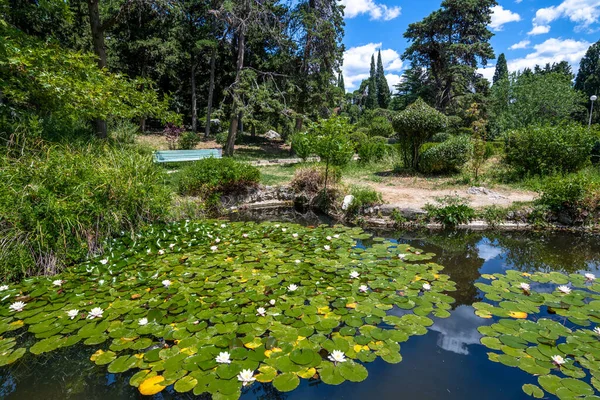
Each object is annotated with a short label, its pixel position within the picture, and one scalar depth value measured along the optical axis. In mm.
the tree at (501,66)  39188
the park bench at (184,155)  9914
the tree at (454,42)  22062
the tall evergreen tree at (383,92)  41094
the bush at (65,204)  3381
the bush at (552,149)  8031
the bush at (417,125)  9434
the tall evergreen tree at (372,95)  40219
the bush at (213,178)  6730
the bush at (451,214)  6062
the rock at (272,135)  24969
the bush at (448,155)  9328
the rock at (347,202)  6684
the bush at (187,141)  14898
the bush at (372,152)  12578
